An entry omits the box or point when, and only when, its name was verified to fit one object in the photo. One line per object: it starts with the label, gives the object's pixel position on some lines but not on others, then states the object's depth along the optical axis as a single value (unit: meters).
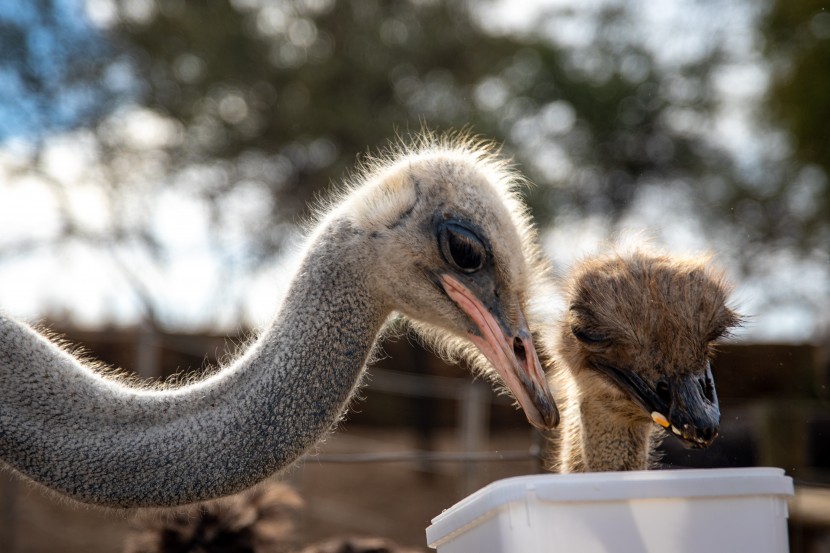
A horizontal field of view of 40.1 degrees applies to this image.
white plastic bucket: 2.40
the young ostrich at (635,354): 3.00
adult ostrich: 2.64
